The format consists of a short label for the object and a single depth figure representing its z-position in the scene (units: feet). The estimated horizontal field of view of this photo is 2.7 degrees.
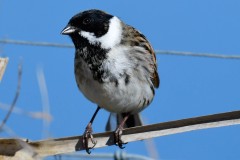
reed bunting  8.69
